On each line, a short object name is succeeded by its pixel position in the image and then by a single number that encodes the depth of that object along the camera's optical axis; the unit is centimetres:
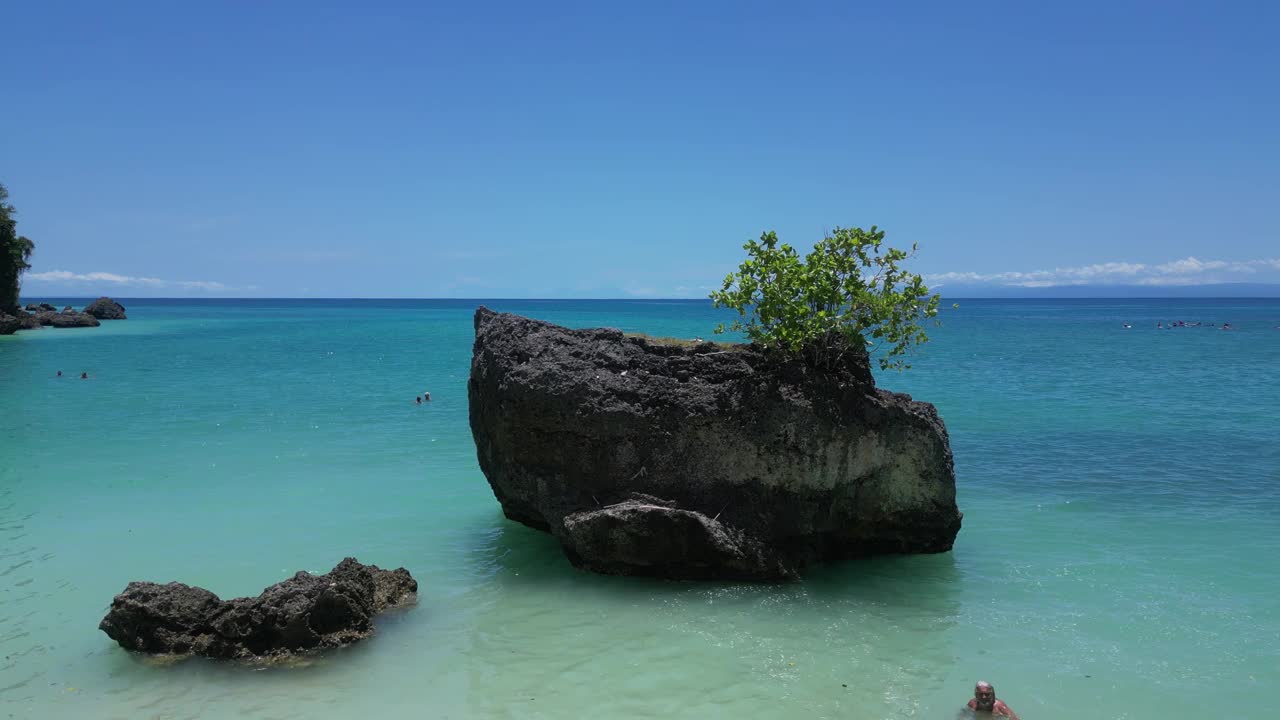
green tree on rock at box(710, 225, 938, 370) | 1176
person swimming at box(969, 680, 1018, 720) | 800
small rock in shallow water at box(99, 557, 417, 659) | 916
